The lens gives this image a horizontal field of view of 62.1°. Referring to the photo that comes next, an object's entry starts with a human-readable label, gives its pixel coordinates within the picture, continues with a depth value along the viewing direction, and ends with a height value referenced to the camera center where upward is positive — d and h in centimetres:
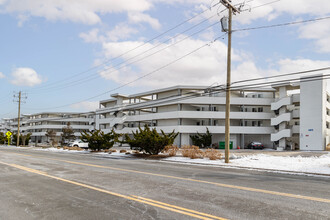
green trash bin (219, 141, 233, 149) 4603 -189
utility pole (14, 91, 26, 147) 6118 +712
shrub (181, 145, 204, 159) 2173 -158
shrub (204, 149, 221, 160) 2054 -157
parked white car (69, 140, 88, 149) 4975 -262
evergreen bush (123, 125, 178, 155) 2355 -82
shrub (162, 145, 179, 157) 2361 -151
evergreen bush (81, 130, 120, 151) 3303 -121
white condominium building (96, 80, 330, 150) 4088 +325
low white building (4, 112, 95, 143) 9656 +213
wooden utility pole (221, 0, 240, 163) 1864 +501
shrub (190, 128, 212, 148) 4866 -119
